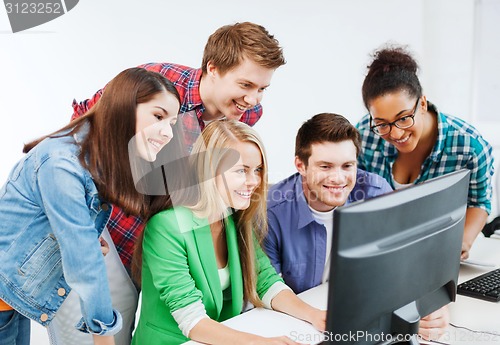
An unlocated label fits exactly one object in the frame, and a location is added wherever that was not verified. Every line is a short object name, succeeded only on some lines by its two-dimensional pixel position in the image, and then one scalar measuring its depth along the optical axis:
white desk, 1.33
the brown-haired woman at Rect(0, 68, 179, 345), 1.26
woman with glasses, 1.76
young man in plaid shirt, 1.67
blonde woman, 1.40
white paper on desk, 1.35
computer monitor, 0.90
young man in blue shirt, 1.73
